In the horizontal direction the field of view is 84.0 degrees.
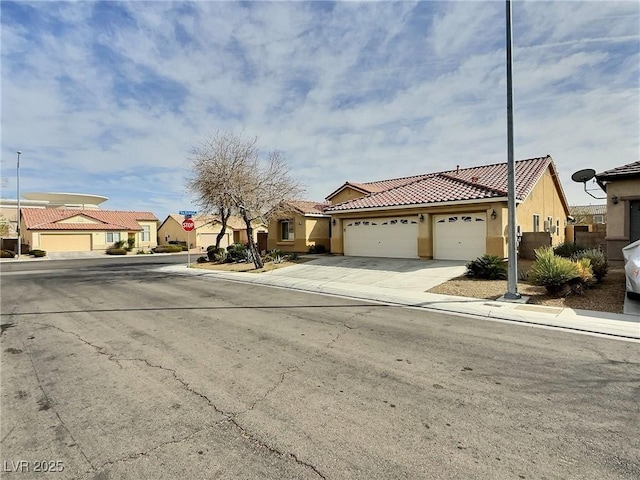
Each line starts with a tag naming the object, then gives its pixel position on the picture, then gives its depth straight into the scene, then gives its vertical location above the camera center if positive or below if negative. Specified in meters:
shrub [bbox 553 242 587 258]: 15.77 -0.64
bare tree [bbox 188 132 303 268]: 19.77 +3.25
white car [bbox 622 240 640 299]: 8.67 -0.97
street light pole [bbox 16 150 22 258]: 35.76 +1.43
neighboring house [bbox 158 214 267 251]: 48.91 +1.14
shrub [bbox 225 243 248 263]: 23.38 -0.89
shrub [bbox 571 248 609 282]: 11.18 -0.96
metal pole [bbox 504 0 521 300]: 9.93 +1.63
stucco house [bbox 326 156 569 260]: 16.98 +1.25
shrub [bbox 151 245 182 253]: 44.78 -0.91
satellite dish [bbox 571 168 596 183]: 16.55 +2.81
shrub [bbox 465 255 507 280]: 12.98 -1.18
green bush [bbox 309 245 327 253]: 26.09 -0.72
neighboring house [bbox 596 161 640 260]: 14.74 +1.13
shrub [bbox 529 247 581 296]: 9.88 -1.11
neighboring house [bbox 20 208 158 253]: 41.31 +1.72
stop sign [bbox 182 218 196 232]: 22.13 +1.09
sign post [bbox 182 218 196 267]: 22.13 +1.09
